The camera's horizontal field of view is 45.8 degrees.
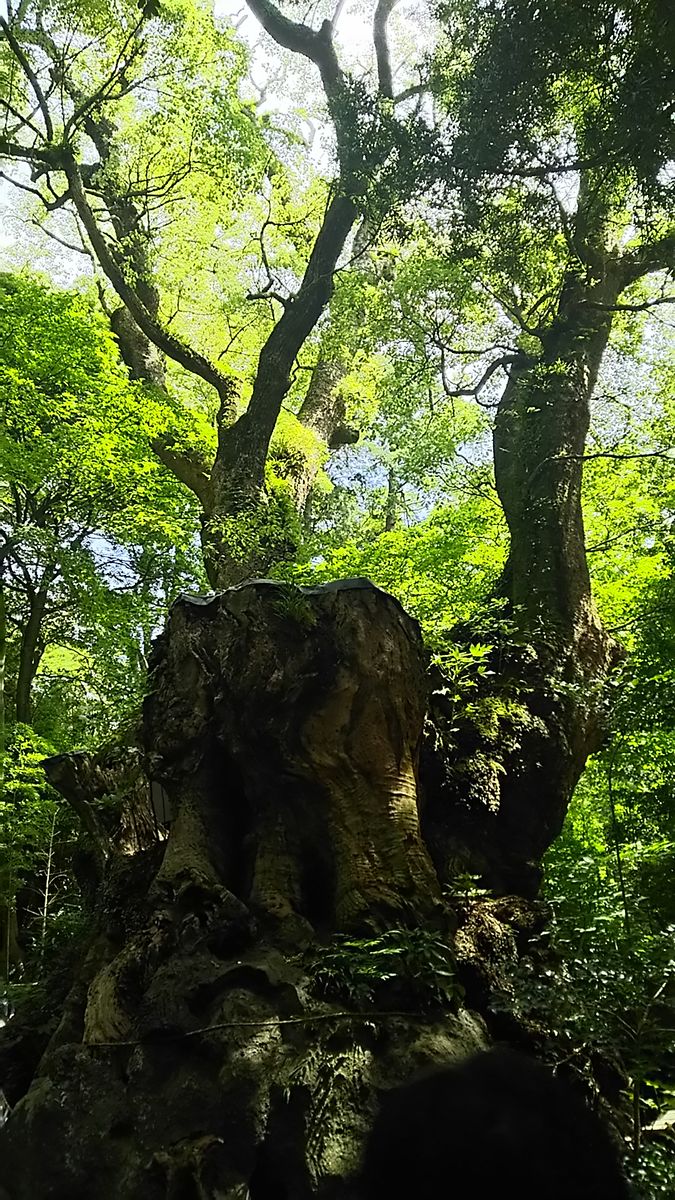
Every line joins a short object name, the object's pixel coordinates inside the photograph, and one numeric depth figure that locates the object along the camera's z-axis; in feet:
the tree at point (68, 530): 30.89
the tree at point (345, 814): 10.50
